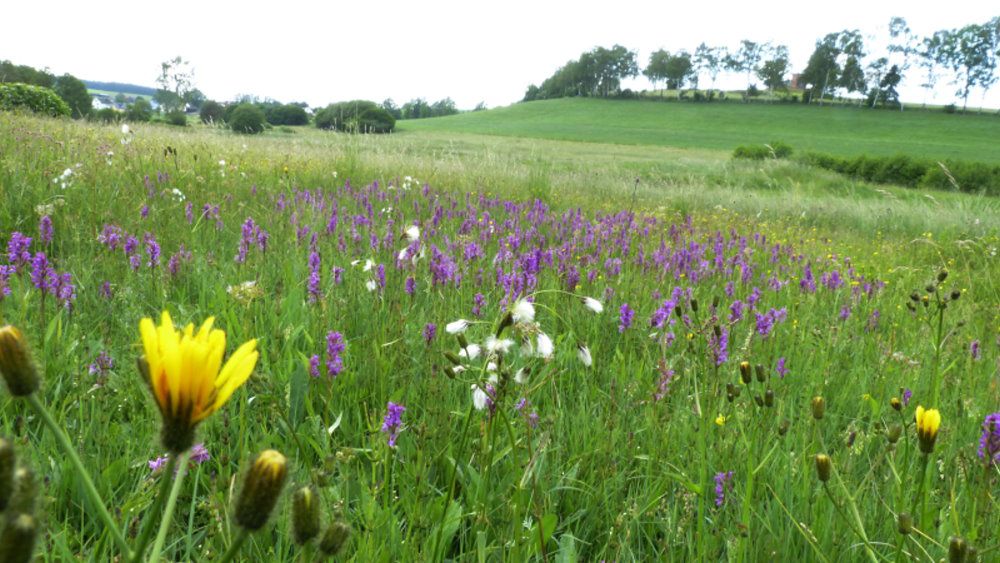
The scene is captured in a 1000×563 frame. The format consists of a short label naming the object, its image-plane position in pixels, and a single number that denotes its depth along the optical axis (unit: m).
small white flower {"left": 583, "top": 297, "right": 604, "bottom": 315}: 1.56
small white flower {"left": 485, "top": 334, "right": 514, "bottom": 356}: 1.28
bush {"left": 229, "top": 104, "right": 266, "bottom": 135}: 35.39
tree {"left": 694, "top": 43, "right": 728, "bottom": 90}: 100.94
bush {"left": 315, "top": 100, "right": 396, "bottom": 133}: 49.50
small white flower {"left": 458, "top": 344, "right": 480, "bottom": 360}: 1.45
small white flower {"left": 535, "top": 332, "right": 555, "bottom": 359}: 1.40
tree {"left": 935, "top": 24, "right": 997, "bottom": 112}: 81.50
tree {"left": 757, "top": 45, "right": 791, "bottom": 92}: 96.50
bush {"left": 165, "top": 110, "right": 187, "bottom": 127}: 34.47
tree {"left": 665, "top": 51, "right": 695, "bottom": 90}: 101.25
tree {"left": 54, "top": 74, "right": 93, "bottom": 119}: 41.46
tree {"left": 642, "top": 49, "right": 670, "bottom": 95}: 103.38
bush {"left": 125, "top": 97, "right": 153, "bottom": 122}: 31.21
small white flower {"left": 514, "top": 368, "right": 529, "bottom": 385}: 1.40
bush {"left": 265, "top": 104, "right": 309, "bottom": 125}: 57.99
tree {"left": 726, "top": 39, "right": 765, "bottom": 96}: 100.44
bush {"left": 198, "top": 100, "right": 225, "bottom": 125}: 46.78
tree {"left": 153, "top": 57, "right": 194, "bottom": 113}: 53.53
